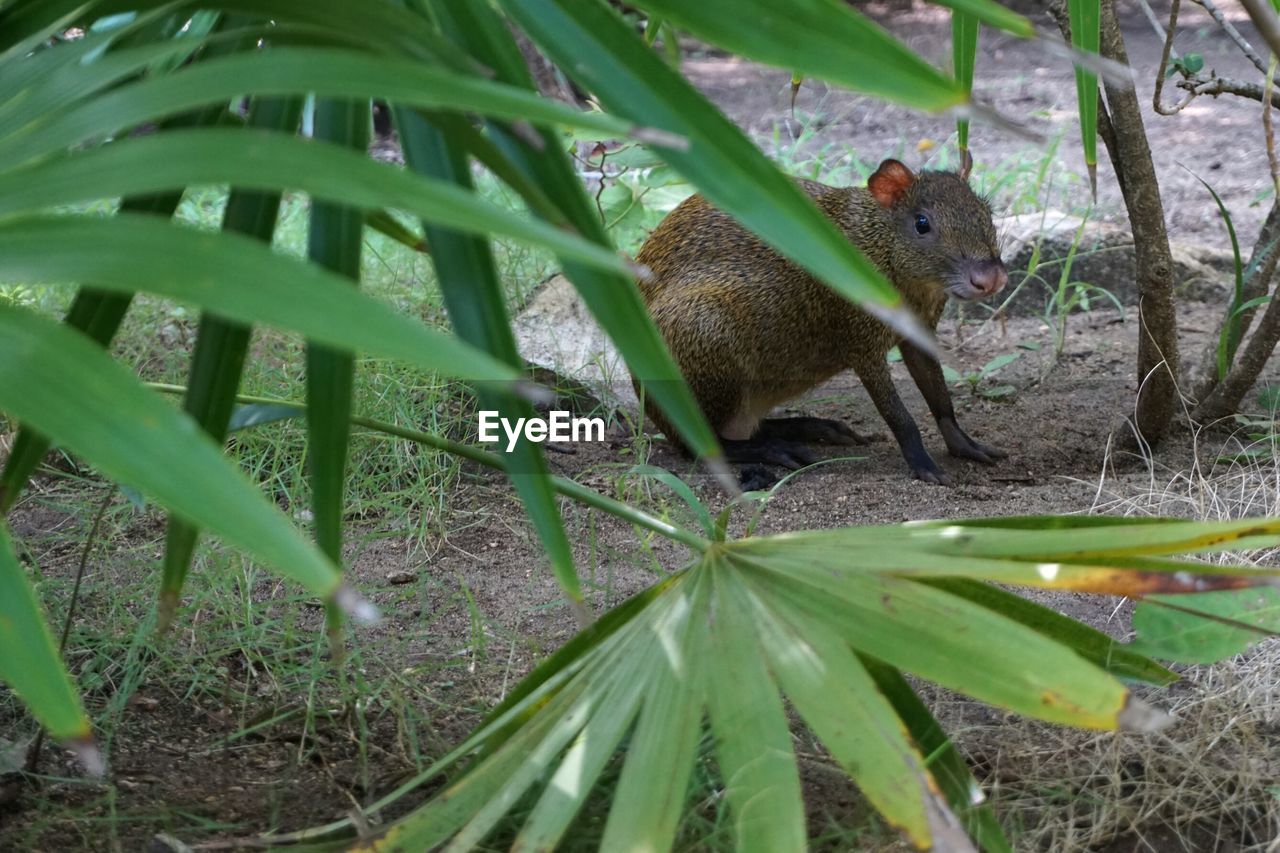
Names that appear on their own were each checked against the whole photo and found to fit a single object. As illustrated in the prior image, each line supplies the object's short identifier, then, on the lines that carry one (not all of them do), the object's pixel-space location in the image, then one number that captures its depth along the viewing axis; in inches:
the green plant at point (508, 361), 34.7
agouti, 146.1
